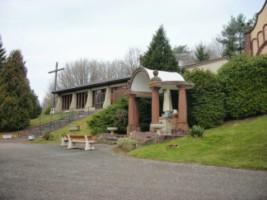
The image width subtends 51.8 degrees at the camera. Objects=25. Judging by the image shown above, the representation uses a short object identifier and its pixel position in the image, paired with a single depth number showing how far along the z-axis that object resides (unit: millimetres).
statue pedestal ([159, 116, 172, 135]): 17269
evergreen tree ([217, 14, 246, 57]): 43906
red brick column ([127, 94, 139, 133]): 20514
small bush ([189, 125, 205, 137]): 13227
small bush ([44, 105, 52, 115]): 43369
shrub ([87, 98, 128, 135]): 22797
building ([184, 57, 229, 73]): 28891
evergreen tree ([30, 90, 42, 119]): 40959
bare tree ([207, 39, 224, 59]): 54481
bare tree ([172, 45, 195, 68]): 54438
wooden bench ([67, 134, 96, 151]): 15336
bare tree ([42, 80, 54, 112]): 66625
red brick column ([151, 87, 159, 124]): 17469
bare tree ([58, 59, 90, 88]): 61875
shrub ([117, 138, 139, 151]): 14202
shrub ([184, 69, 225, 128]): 18422
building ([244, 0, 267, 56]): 26734
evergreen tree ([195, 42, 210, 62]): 43194
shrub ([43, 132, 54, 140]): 22609
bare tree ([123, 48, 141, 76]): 56875
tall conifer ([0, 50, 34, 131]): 28531
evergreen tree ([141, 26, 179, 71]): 24766
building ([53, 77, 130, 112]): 32688
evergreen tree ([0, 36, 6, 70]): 48825
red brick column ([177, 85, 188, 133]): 16844
